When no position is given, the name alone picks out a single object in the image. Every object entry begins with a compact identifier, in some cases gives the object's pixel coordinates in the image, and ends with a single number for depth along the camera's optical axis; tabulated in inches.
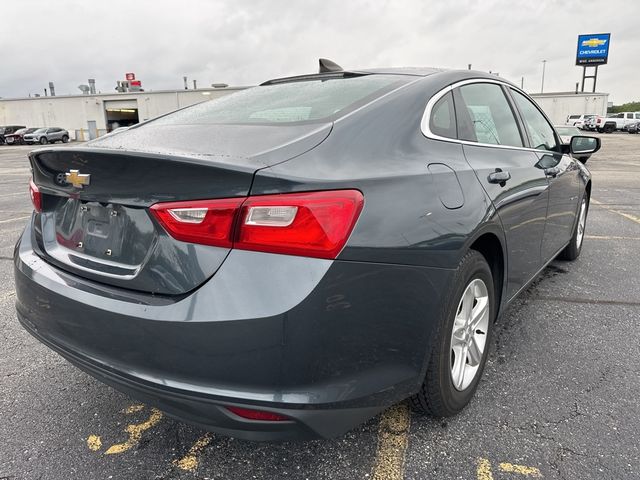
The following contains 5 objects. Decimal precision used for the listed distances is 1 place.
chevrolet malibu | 59.9
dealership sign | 2139.5
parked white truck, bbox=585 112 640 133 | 1622.3
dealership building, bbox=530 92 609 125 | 1793.8
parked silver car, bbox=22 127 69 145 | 1573.5
